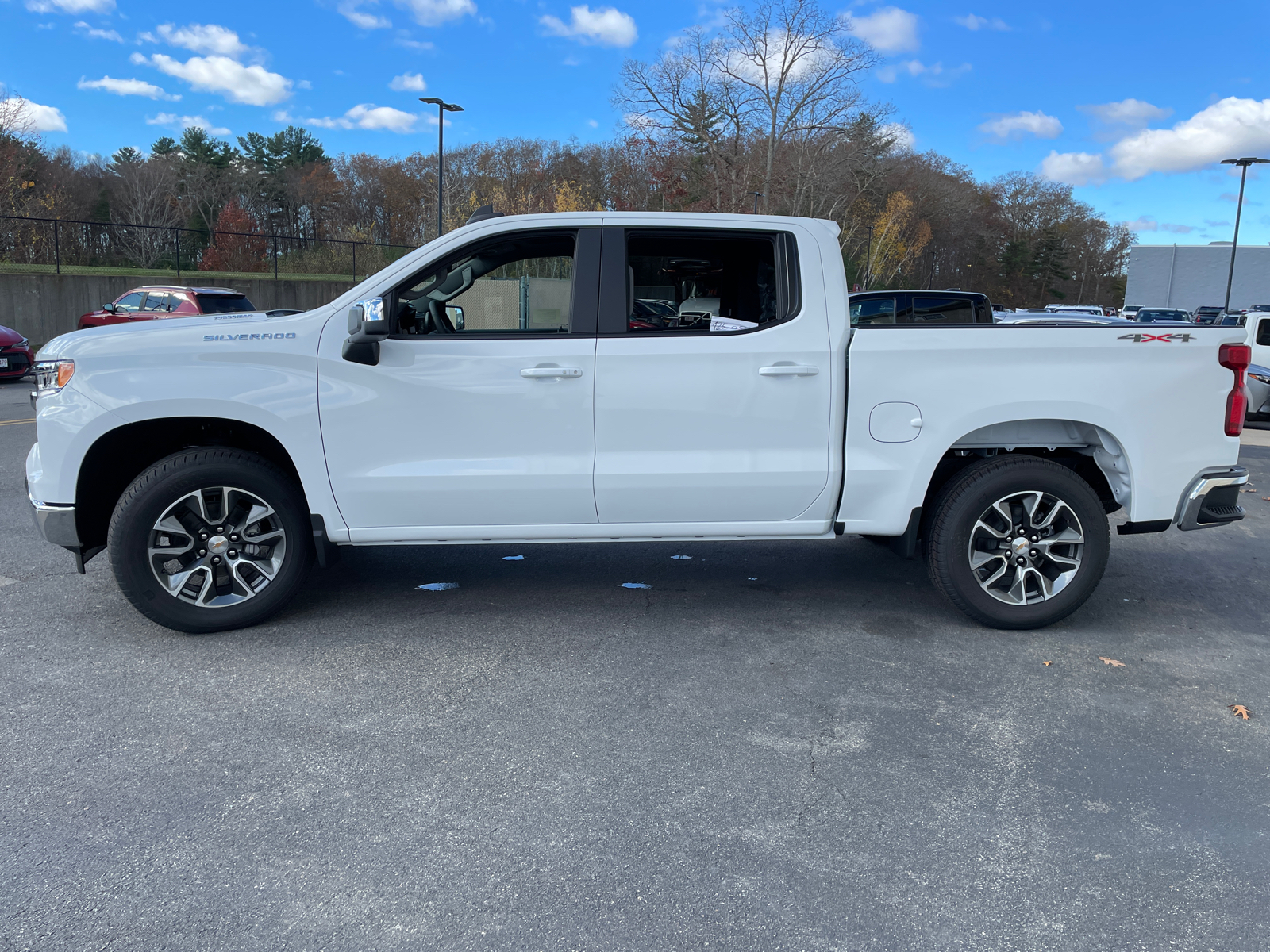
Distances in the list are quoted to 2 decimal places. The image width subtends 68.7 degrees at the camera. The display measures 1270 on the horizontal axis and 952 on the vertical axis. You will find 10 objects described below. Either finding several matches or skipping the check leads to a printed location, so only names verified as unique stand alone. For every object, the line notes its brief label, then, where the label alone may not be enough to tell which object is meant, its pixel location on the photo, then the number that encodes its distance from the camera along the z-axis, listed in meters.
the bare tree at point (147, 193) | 53.72
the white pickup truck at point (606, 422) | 4.36
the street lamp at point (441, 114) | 29.12
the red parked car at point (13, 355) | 16.44
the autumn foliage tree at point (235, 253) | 34.28
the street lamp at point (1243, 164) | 44.72
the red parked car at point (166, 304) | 18.64
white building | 59.31
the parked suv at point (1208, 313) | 45.30
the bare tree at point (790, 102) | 41.53
